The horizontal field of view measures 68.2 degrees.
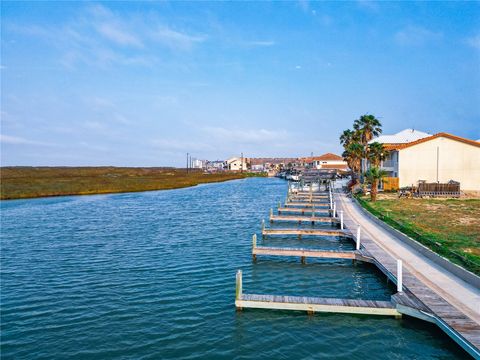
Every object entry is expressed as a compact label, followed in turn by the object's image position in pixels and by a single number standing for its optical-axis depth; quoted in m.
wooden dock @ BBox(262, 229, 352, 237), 26.79
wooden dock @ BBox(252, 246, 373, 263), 20.62
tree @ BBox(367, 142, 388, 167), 47.38
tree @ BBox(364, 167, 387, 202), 42.25
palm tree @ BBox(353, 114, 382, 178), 60.22
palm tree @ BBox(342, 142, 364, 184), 55.88
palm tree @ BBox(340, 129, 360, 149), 65.75
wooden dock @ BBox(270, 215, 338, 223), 34.09
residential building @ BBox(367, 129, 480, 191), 46.31
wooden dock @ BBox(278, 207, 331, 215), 41.59
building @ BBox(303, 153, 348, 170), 122.64
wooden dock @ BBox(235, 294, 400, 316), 13.64
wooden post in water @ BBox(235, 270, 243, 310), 14.72
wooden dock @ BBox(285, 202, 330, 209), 43.33
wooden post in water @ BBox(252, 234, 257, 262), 22.58
